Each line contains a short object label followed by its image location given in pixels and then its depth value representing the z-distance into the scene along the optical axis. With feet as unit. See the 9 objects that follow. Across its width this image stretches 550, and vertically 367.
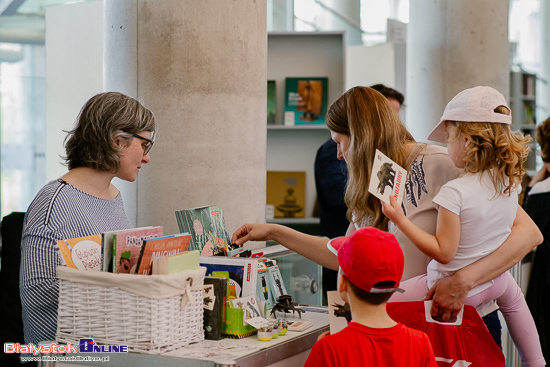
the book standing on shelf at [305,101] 17.16
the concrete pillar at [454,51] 19.81
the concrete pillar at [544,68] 47.67
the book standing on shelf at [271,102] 17.25
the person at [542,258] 12.66
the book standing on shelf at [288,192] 17.62
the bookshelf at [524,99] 38.27
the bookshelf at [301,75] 17.21
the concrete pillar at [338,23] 29.07
